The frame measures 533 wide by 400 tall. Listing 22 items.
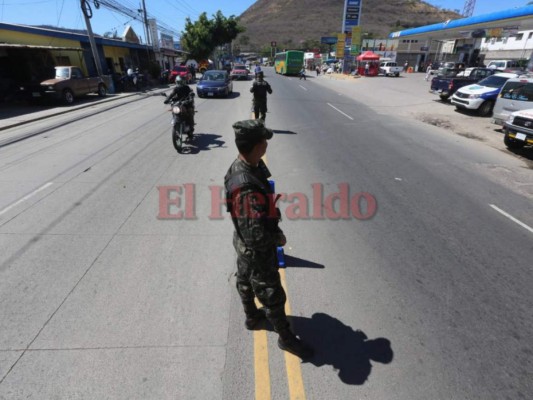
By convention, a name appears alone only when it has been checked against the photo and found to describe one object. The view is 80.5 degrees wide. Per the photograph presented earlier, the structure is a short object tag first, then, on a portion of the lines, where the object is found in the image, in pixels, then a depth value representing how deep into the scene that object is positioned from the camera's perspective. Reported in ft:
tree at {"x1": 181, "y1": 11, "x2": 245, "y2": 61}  164.45
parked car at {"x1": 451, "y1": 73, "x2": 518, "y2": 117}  47.73
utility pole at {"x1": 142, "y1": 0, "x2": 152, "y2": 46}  104.42
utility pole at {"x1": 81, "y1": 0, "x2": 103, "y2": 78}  66.08
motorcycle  26.55
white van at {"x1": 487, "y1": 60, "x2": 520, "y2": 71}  111.49
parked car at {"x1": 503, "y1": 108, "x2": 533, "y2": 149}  27.40
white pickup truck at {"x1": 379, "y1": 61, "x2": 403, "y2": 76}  142.20
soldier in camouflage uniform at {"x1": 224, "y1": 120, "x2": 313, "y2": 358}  7.24
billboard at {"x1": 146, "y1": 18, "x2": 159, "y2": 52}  112.81
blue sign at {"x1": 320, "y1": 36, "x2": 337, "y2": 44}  321.32
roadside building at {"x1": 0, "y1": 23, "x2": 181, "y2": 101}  60.80
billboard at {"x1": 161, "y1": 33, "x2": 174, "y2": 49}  144.05
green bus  144.87
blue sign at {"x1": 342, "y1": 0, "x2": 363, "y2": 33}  145.89
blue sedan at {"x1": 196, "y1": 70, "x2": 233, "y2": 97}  63.41
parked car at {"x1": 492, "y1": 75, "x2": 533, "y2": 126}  34.88
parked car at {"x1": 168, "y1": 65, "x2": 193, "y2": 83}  102.73
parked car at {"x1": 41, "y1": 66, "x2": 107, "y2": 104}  53.52
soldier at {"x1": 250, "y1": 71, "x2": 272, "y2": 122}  31.24
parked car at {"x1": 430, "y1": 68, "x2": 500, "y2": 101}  60.10
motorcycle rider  28.07
